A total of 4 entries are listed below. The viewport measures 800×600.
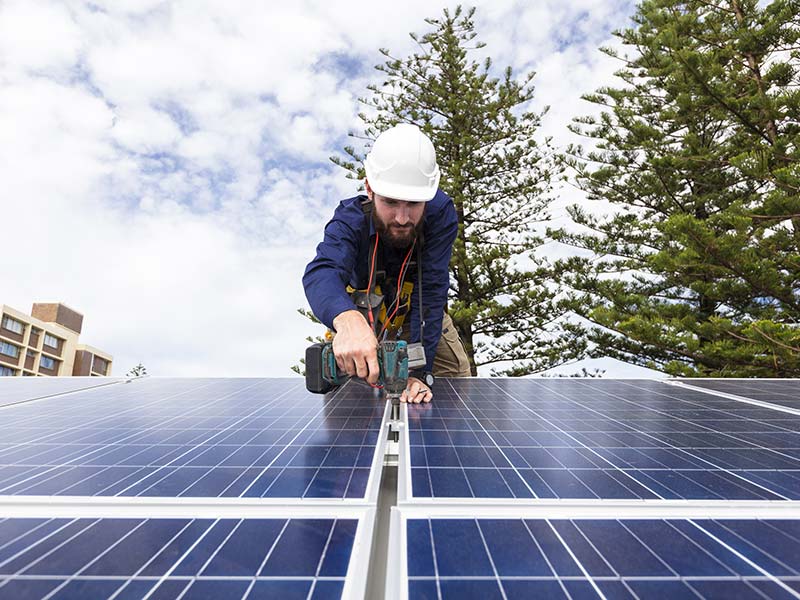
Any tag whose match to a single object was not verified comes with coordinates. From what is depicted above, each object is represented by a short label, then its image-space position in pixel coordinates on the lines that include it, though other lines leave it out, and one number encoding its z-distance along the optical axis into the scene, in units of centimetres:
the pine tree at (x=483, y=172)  1353
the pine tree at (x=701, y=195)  946
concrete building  4519
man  278
